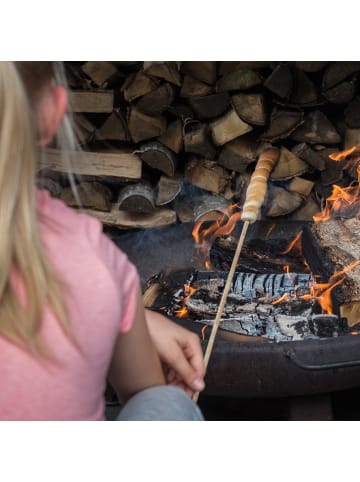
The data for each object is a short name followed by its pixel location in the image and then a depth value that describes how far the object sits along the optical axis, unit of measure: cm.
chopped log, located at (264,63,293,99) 222
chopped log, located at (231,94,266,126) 229
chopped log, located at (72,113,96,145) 243
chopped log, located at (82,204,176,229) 258
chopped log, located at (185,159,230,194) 252
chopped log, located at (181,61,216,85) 224
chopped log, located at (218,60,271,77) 224
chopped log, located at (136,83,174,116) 230
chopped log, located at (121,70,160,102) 230
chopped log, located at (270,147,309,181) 244
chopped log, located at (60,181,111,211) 259
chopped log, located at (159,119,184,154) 240
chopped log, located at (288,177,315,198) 250
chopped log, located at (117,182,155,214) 253
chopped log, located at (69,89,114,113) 236
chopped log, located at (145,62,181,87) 226
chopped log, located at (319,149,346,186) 245
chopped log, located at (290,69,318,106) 228
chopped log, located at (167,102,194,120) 235
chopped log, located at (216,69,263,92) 225
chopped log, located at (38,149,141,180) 248
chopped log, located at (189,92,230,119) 231
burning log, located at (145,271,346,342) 179
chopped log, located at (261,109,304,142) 234
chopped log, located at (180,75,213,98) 230
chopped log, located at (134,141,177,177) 243
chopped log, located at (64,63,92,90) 235
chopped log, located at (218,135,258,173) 244
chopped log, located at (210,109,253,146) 234
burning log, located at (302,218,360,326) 179
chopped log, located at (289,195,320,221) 257
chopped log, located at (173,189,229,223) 254
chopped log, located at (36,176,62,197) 264
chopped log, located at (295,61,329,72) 225
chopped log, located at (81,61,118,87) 231
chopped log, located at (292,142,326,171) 242
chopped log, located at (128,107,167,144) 237
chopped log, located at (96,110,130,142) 239
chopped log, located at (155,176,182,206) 254
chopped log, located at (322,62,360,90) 225
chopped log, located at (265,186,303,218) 251
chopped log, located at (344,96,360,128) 237
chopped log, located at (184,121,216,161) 239
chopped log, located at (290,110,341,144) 238
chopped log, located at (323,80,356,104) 230
